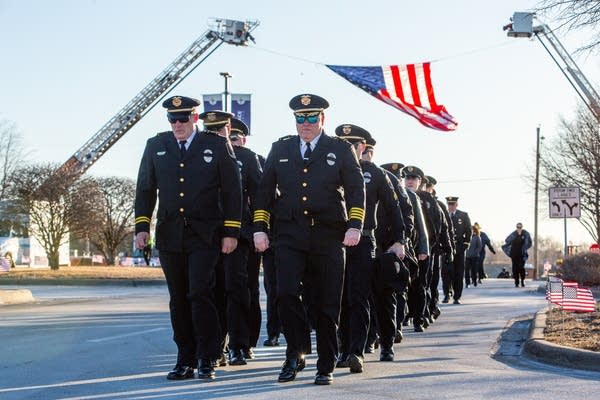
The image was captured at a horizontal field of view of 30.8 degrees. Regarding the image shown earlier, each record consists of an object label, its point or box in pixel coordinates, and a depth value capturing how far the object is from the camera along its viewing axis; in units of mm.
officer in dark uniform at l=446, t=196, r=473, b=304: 20594
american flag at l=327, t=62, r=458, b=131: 26578
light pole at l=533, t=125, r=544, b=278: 59969
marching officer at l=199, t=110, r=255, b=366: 9719
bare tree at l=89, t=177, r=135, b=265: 84312
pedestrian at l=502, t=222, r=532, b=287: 29859
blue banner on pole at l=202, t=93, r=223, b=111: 31750
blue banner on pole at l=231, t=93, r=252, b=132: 32188
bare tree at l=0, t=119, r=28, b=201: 50106
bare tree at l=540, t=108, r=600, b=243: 50656
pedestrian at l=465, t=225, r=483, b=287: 29406
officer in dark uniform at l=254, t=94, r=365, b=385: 8250
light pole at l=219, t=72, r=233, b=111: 39531
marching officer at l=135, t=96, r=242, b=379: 8297
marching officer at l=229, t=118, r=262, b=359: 10258
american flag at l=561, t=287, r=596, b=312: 14677
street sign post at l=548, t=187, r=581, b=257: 24969
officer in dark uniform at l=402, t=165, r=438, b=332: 13594
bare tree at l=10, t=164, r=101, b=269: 48562
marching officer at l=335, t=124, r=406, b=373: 9191
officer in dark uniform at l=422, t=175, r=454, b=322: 15352
